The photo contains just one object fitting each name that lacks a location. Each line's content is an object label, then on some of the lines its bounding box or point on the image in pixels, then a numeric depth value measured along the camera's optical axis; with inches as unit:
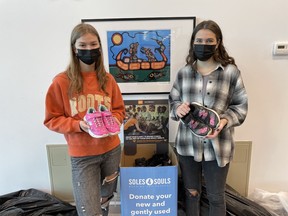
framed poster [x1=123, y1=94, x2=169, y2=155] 73.1
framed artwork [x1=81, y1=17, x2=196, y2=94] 68.0
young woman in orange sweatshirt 48.8
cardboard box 59.3
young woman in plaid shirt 52.4
